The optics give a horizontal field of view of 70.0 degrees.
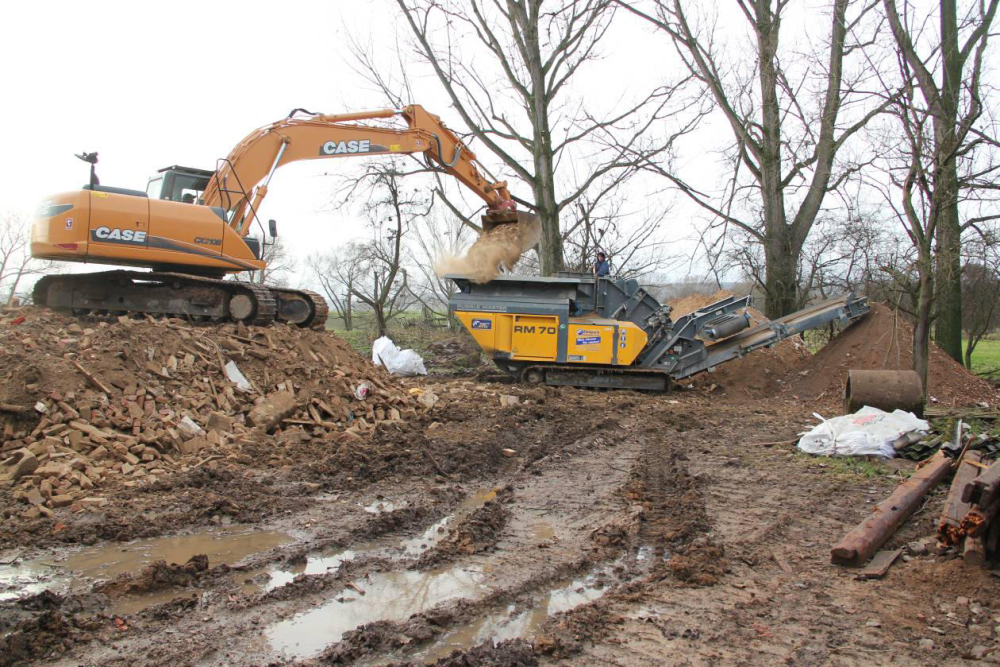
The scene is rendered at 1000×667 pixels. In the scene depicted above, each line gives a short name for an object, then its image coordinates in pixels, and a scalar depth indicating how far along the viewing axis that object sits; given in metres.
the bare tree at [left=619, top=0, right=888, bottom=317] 15.15
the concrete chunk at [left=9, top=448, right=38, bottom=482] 5.82
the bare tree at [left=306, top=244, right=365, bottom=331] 33.34
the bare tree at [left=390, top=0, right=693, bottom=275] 17.80
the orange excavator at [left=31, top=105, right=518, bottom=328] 8.97
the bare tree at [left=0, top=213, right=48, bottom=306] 30.22
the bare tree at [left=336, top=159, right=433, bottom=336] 19.84
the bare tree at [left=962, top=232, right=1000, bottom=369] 14.52
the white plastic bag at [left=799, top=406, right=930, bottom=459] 7.21
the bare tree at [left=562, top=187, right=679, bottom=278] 23.22
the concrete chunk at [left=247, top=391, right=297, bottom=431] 8.02
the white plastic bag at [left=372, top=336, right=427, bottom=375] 15.27
